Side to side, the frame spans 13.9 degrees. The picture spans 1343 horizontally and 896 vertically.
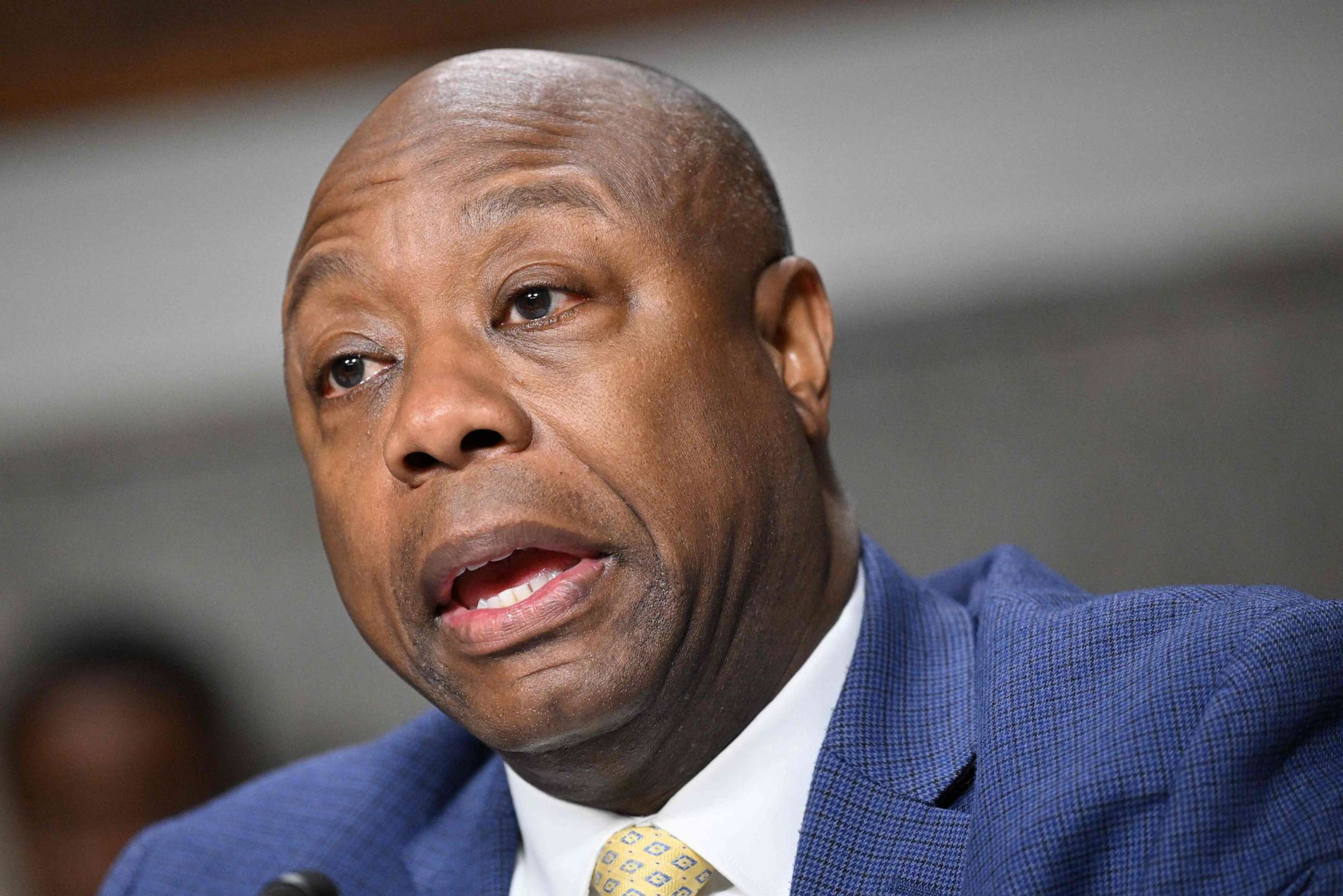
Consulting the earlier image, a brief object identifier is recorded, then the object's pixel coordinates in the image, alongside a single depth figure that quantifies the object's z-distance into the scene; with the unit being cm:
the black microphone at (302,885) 170
